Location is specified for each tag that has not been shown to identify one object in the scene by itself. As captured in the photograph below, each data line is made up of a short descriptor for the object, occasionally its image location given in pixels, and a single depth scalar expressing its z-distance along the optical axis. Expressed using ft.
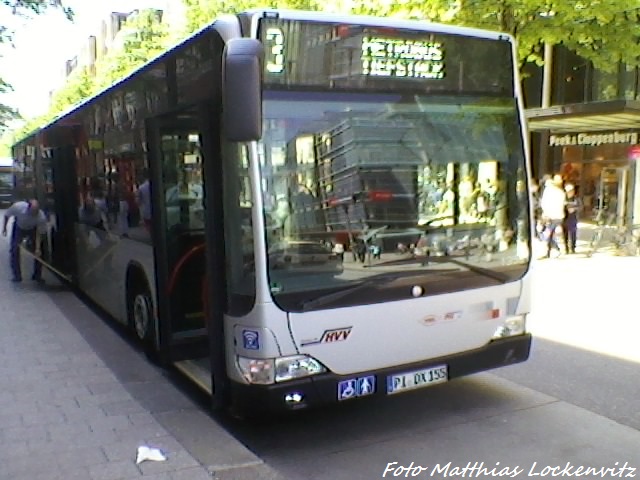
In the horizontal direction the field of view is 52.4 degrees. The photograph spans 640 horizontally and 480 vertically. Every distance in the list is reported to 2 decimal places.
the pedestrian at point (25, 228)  38.06
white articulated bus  13.46
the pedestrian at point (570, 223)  47.55
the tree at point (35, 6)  31.86
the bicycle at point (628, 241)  47.16
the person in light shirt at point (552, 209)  45.27
